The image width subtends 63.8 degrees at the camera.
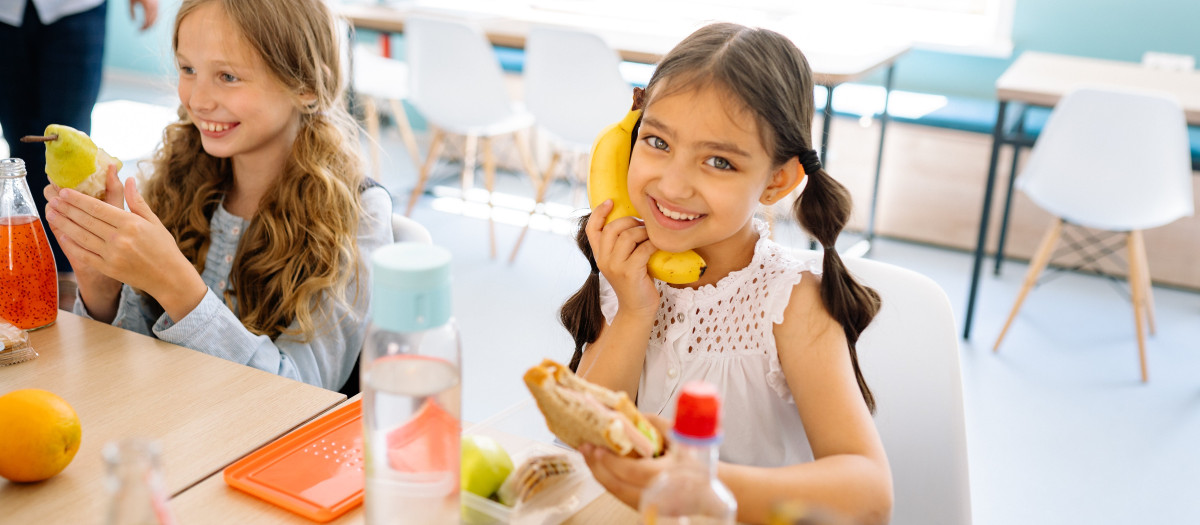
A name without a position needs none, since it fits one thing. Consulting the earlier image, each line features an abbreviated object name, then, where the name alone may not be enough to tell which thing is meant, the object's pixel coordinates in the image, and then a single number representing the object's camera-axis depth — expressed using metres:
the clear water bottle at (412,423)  0.74
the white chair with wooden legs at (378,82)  3.83
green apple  0.80
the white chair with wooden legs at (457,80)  3.23
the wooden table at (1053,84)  2.74
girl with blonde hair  1.35
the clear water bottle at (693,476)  0.58
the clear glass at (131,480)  0.56
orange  0.84
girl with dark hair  1.08
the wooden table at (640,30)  3.08
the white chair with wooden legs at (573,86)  3.04
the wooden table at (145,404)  0.86
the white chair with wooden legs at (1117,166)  2.53
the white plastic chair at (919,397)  1.11
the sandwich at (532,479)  0.80
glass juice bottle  1.15
